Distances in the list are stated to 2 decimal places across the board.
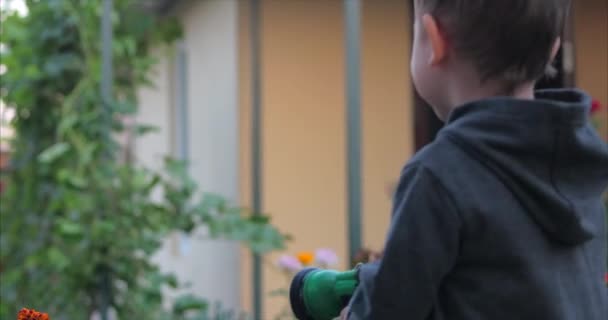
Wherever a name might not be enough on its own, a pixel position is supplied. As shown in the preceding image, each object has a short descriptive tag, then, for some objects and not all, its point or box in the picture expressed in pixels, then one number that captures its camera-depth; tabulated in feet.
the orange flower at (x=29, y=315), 4.00
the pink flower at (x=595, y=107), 10.88
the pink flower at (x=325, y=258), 11.81
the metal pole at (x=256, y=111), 17.89
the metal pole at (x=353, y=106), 11.32
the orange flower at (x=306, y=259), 11.40
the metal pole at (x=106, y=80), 12.50
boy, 3.54
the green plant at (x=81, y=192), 12.35
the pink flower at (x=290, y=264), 11.43
